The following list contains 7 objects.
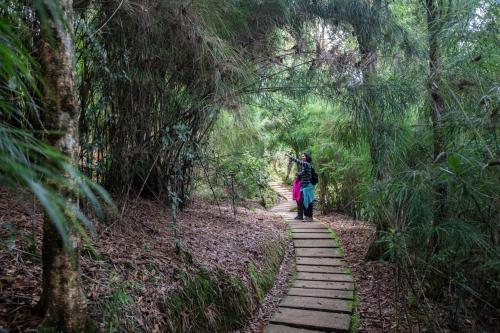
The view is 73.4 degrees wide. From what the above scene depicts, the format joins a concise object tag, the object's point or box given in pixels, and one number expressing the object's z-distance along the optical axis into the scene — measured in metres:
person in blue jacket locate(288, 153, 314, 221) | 7.41
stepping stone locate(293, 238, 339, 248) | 6.01
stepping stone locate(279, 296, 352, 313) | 3.73
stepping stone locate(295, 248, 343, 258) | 5.60
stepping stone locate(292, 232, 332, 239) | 6.47
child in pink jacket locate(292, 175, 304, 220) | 7.93
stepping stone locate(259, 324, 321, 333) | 3.30
